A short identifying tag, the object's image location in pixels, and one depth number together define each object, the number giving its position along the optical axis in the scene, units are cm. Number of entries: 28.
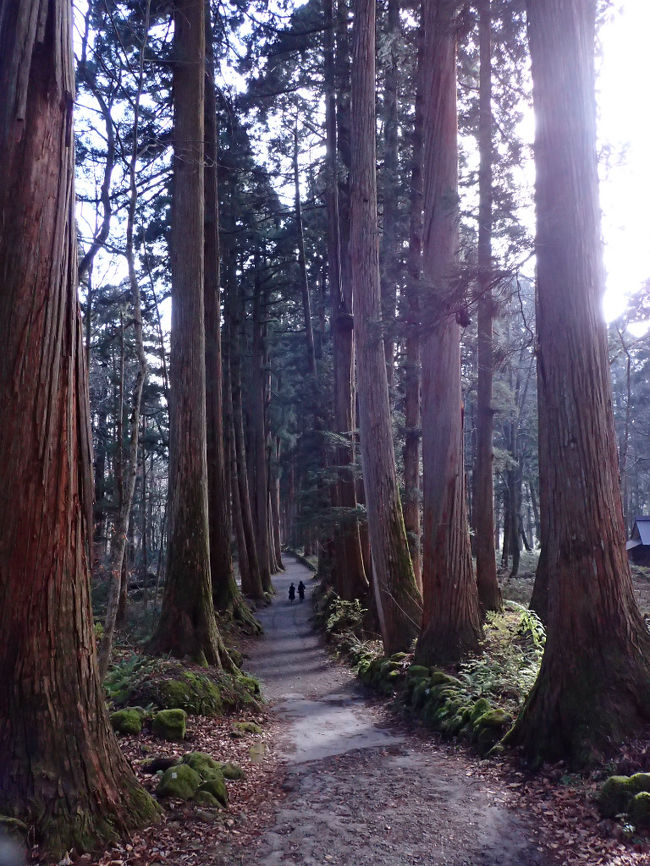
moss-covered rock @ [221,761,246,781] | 611
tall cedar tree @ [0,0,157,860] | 397
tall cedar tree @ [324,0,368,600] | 1788
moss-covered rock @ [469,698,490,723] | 725
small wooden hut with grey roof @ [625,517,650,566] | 3288
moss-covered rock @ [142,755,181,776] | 565
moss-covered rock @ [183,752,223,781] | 563
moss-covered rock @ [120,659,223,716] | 803
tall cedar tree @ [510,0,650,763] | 566
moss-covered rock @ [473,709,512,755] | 664
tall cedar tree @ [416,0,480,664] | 994
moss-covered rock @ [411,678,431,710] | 880
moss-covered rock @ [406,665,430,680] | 952
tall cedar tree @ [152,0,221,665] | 1039
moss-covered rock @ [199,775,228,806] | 533
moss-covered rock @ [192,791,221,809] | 514
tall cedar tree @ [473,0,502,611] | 1246
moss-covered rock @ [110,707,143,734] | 666
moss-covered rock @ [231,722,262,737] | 810
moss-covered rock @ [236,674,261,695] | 1025
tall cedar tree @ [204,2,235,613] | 1524
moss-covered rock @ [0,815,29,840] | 361
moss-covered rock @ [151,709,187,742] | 699
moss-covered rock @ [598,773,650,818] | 454
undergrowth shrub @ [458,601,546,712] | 789
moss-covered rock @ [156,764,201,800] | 502
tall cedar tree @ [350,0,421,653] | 1160
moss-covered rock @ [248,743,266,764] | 723
